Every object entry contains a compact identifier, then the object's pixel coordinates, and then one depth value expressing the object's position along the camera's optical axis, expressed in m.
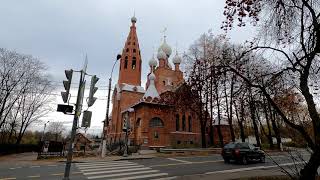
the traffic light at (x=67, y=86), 6.60
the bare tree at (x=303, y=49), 5.61
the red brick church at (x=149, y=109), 27.54
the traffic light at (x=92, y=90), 7.08
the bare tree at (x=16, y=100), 22.13
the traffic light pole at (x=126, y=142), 18.17
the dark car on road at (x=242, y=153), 12.81
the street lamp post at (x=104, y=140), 17.39
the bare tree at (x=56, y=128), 64.99
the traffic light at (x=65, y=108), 6.85
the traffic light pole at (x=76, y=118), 6.25
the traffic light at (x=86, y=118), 7.17
